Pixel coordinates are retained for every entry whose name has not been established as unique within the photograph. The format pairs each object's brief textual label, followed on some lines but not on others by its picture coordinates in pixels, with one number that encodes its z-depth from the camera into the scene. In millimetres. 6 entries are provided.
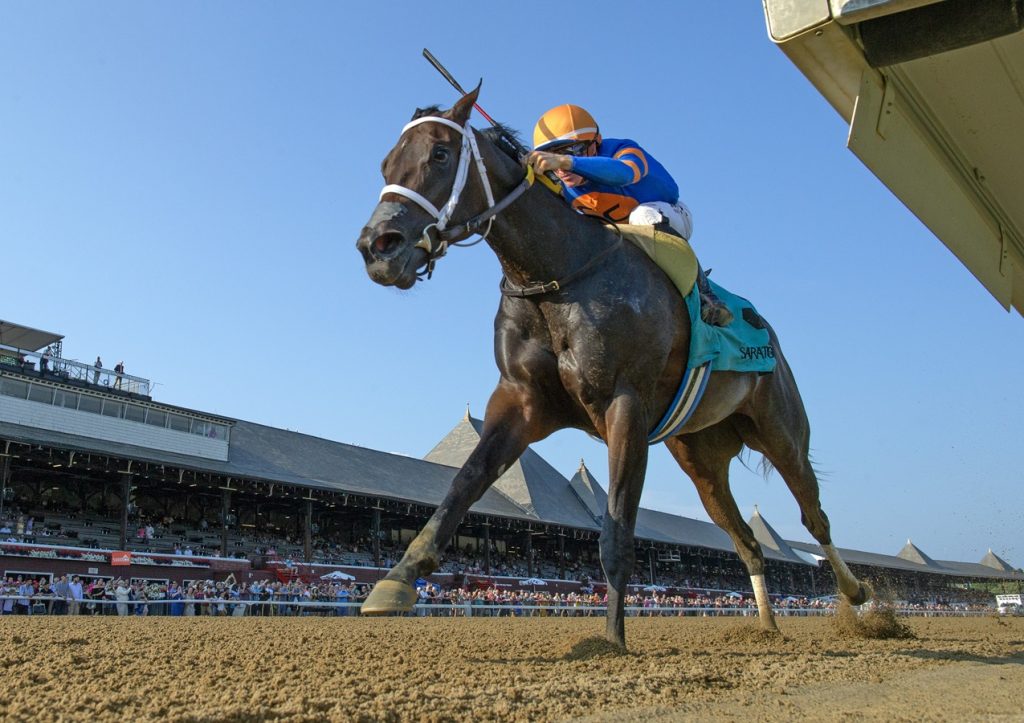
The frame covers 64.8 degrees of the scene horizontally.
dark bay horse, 3676
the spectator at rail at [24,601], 14156
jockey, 4707
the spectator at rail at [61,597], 14268
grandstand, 22219
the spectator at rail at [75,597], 14094
